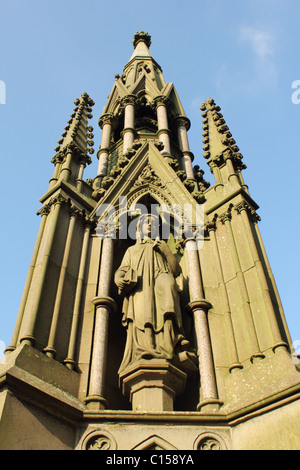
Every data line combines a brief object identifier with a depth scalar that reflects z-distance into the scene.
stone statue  7.18
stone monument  5.88
